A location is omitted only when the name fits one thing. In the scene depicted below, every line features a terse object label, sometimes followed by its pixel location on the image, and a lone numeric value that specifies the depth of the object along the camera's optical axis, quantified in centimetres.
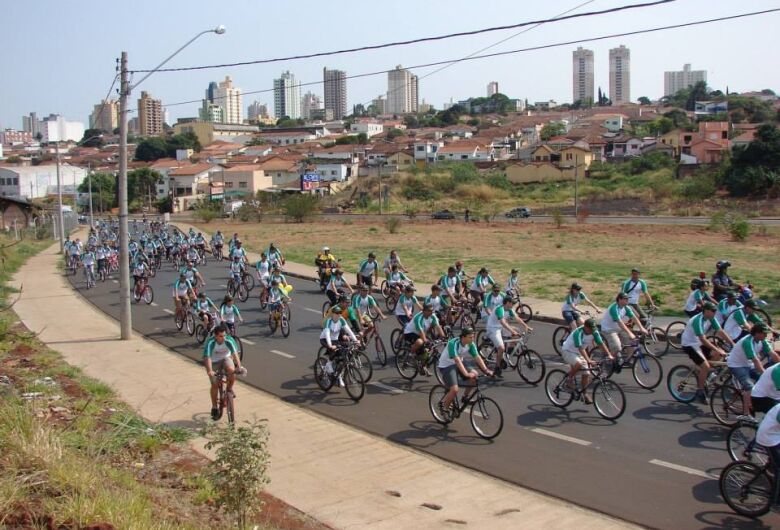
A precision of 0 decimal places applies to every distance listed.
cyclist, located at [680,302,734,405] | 1320
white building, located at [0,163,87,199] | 10494
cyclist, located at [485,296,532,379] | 1514
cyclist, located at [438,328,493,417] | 1202
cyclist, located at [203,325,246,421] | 1277
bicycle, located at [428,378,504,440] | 1200
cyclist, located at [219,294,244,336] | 1775
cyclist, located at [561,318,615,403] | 1309
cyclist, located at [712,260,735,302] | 1877
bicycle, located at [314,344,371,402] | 1448
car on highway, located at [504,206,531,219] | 7143
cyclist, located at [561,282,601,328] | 1680
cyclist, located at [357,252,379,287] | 2420
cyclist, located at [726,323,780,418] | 1160
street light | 1988
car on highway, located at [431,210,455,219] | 7442
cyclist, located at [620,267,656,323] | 1769
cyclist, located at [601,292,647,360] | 1459
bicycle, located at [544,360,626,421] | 1280
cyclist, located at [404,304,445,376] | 1527
